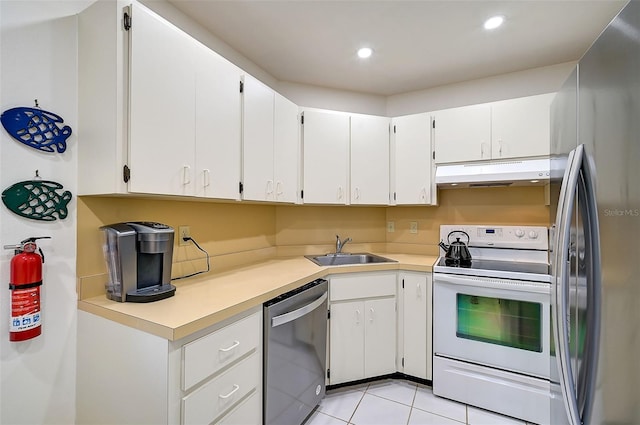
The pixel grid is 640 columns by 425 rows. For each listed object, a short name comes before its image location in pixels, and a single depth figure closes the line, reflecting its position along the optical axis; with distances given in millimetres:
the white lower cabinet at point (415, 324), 2154
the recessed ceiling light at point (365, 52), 2145
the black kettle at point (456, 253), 2273
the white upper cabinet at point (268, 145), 1819
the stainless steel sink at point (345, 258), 2527
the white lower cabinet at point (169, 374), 1021
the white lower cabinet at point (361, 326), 2090
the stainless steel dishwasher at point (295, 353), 1456
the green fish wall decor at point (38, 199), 1125
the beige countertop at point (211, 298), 1063
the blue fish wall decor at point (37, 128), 1117
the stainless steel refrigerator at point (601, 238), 693
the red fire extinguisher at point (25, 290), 1096
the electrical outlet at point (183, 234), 1771
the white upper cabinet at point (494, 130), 2131
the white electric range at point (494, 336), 1815
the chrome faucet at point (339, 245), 2691
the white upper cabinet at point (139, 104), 1188
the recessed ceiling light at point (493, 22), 1795
